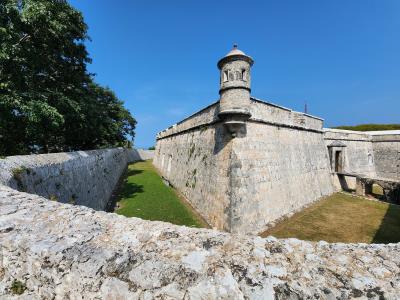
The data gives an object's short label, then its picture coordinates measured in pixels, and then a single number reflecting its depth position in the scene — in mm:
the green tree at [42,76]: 8586
